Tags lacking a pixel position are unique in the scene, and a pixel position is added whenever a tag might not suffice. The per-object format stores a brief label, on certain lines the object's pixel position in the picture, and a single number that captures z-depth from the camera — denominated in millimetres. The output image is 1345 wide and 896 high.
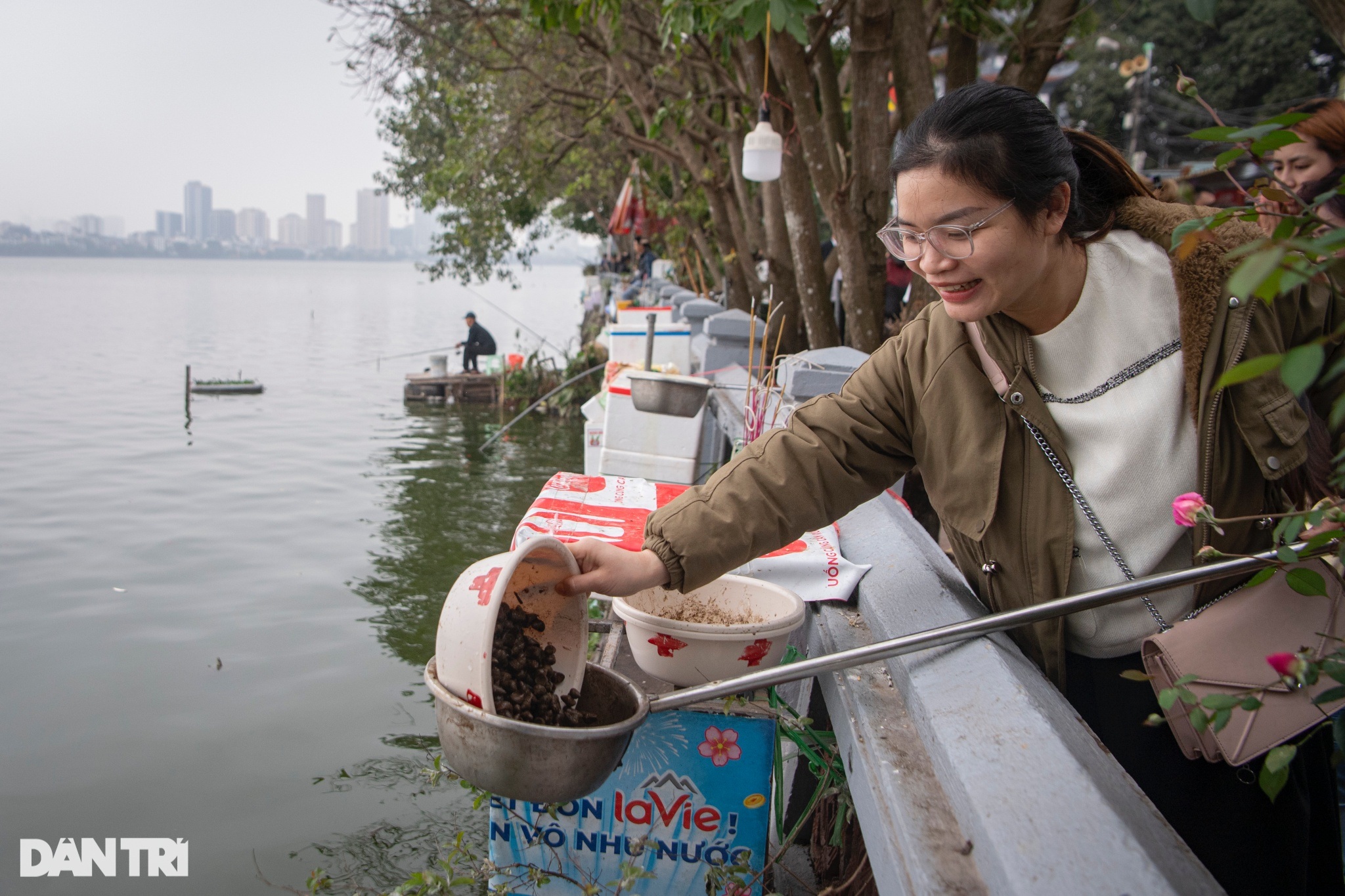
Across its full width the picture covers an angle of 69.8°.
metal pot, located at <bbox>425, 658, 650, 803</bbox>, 1676
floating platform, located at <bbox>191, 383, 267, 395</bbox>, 19234
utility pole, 25891
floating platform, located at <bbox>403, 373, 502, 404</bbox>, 18781
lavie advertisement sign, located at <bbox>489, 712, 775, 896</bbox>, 2193
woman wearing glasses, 1723
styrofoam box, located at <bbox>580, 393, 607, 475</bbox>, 7141
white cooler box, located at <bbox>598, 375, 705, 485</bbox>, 5090
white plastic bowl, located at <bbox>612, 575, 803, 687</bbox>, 2125
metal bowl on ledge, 4969
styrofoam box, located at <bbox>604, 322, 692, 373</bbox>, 7223
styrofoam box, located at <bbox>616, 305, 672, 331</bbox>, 9648
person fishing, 20188
